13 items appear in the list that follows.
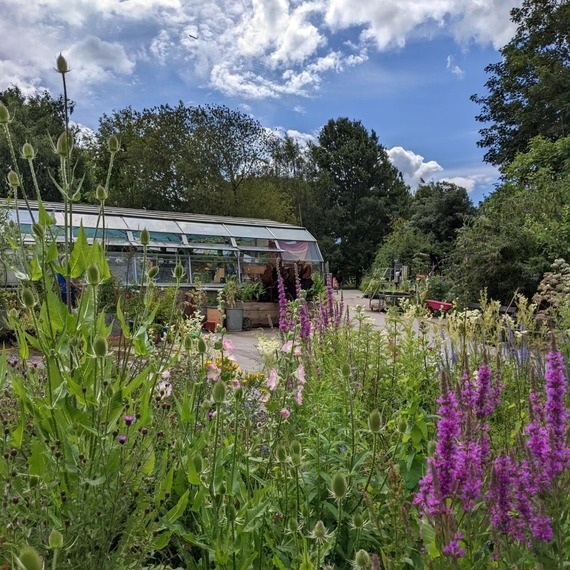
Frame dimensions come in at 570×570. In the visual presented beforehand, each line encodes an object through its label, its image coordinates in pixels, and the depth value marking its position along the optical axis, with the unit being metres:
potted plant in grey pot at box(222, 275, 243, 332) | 10.54
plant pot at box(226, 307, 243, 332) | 10.51
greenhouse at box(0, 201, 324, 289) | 11.48
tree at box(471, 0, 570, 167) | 17.30
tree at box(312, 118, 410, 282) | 31.81
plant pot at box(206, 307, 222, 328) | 9.98
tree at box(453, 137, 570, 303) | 10.63
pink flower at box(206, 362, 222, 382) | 1.86
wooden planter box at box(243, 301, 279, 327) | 11.34
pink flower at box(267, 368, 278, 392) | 1.80
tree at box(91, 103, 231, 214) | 22.05
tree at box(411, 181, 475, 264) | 22.34
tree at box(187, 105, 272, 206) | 22.59
